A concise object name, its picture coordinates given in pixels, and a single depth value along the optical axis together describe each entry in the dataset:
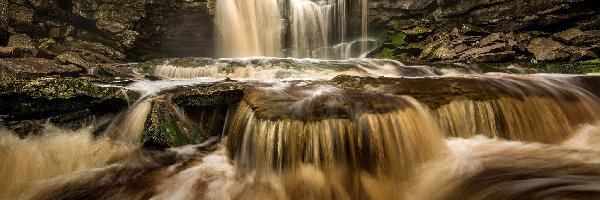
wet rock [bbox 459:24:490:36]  13.34
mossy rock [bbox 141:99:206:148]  4.97
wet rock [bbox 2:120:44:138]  4.79
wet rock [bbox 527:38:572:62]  10.81
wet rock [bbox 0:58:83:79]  7.63
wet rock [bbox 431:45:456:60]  12.41
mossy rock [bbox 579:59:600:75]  9.31
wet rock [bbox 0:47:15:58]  8.95
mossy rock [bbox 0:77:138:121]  4.82
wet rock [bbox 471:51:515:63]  11.20
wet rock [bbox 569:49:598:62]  10.44
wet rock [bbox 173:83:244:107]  5.53
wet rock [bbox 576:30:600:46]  11.48
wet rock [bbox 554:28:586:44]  11.77
